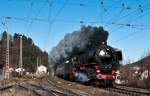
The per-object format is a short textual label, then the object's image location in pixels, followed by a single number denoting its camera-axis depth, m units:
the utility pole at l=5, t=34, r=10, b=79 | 58.84
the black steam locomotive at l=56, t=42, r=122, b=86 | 39.41
